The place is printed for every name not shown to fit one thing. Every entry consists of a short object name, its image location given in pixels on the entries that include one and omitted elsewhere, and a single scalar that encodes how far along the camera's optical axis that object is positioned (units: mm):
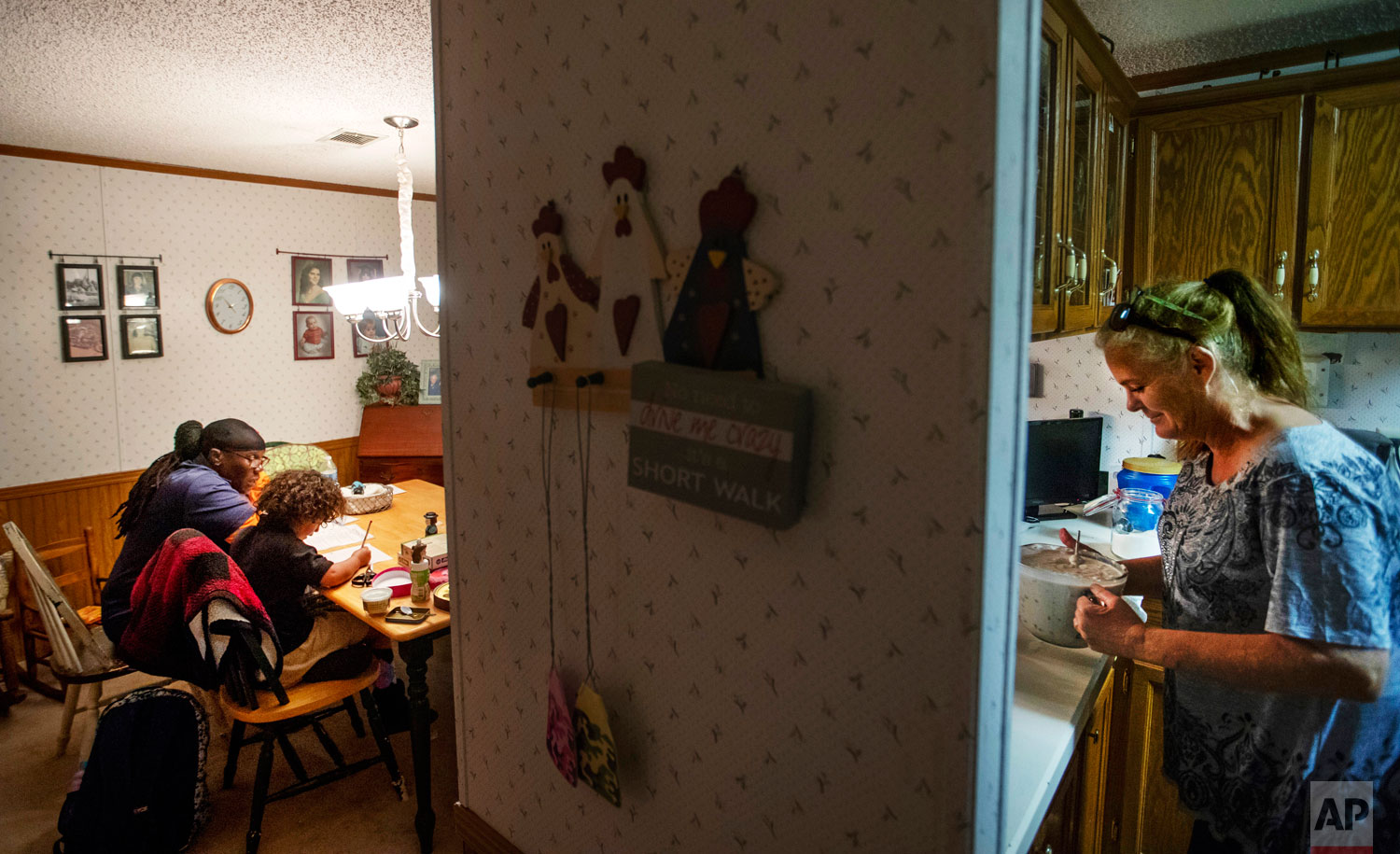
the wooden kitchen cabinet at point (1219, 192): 2277
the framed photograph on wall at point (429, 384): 6148
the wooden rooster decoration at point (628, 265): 979
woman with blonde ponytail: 1115
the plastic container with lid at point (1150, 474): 2615
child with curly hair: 2492
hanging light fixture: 2994
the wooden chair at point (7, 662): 3326
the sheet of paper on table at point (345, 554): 2930
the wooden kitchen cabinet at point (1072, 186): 1571
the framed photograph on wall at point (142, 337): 4523
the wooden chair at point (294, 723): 2398
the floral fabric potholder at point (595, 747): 1082
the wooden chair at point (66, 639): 2746
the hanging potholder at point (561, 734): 1142
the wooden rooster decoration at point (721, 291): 875
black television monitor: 2652
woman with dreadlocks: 2684
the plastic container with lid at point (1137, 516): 2471
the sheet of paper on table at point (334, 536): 3088
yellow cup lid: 2629
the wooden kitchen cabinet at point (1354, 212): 2131
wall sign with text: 826
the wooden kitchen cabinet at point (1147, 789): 1943
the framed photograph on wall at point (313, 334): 5320
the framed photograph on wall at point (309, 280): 5273
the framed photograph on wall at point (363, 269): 5605
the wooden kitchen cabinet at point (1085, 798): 1457
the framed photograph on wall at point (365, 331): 5664
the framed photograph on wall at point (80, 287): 4285
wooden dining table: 2338
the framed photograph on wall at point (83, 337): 4316
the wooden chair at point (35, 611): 3148
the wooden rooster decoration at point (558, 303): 1081
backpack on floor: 2309
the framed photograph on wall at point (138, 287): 4488
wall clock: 4863
